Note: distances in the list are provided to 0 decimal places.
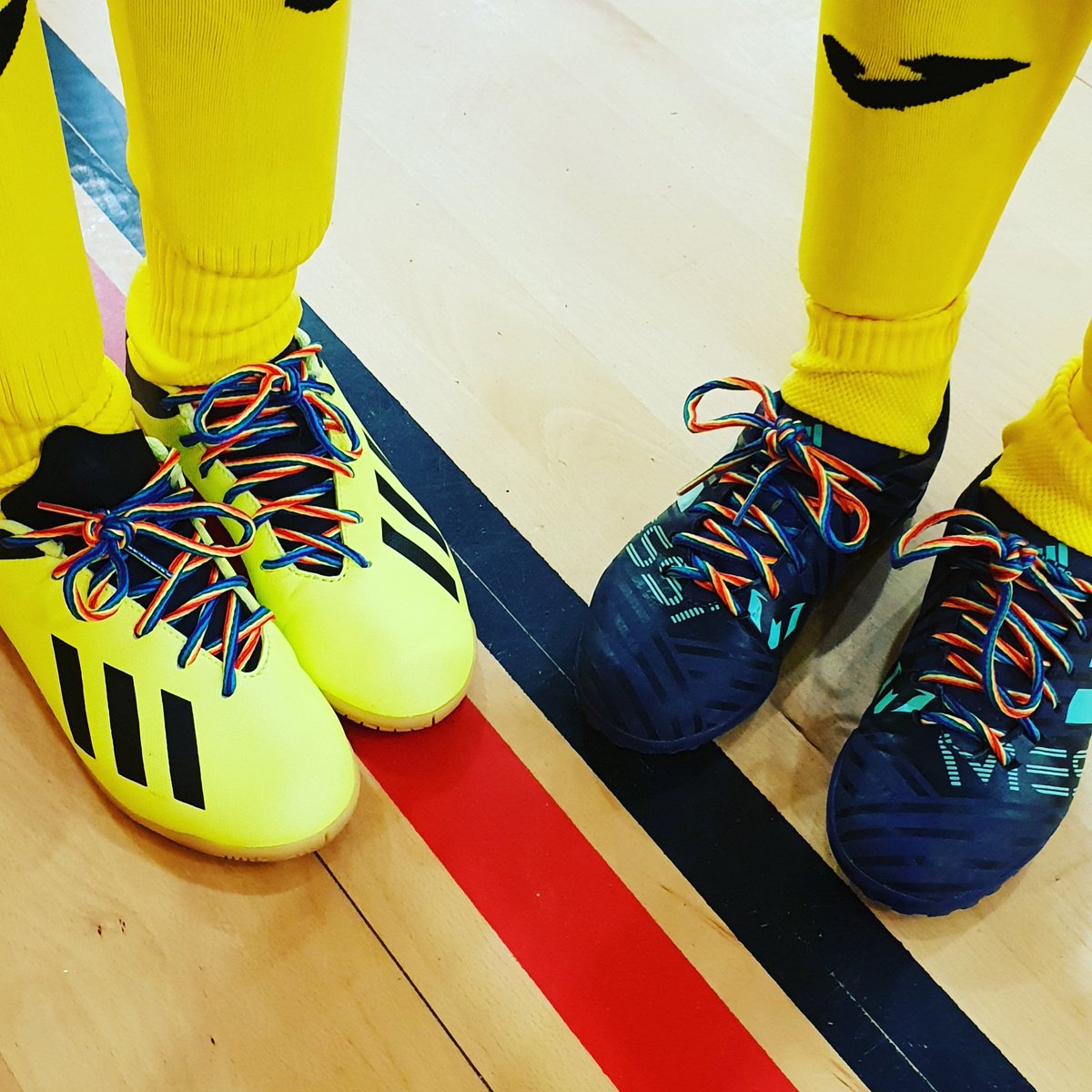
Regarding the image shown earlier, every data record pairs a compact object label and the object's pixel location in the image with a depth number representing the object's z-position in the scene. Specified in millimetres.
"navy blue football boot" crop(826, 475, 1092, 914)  635
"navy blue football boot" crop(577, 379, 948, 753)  685
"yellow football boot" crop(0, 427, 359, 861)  637
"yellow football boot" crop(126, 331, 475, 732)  686
